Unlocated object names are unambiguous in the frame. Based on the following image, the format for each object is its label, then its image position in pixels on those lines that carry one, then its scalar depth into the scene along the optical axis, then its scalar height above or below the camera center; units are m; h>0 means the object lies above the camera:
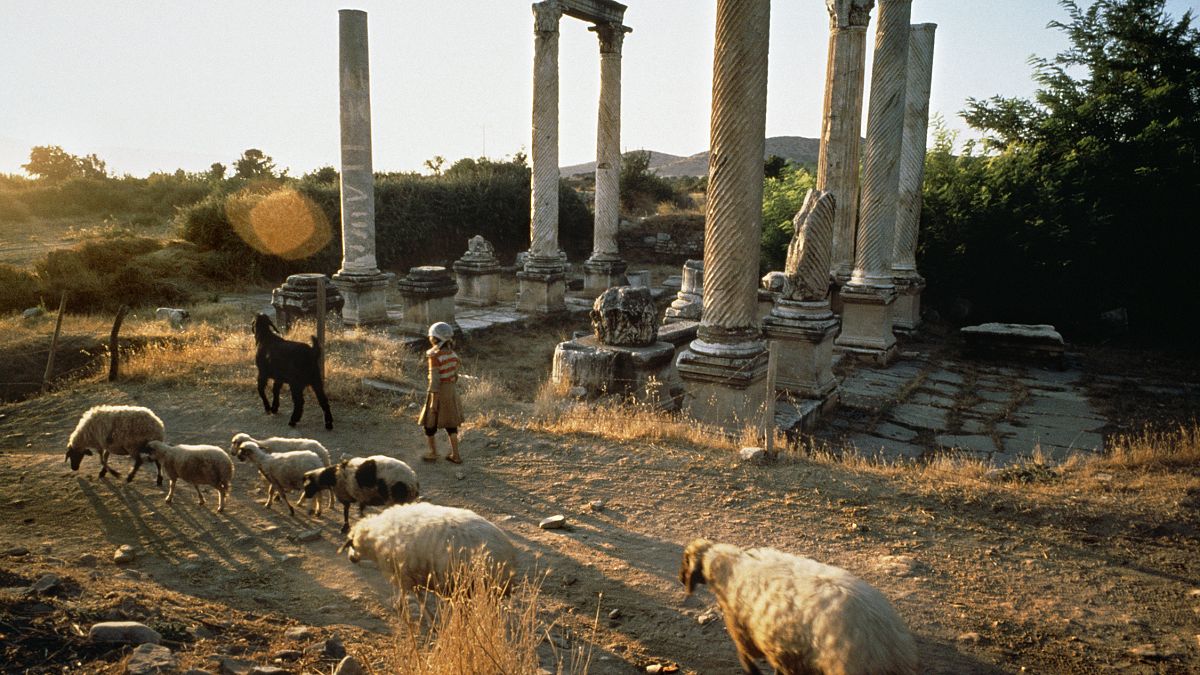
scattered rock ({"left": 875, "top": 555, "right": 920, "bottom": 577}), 4.29 -1.79
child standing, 6.35 -1.27
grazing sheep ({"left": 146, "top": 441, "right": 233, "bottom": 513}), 5.41 -1.64
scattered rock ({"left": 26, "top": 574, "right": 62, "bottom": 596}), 3.46 -1.65
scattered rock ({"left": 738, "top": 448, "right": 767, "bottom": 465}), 6.27 -1.69
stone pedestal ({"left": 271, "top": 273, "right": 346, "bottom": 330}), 11.88 -0.89
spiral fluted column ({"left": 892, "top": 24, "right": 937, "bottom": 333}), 14.86 +1.86
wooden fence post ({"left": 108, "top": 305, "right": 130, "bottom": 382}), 9.32 -1.45
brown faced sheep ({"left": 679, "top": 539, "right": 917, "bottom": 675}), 2.77 -1.43
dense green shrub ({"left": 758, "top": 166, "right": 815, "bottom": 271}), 17.77 +0.98
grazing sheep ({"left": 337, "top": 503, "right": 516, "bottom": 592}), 3.58 -1.47
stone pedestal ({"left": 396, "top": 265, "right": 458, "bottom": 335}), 12.72 -0.86
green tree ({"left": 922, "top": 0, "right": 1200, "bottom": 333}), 15.03 +1.41
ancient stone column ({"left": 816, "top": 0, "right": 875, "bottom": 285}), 12.81 +2.80
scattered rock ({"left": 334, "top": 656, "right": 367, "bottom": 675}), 2.90 -1.66
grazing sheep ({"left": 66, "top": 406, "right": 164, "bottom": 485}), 5.87 -1.53
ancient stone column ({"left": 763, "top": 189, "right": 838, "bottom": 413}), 9.34 -0.73
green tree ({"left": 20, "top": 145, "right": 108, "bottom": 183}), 37.44 +3.75
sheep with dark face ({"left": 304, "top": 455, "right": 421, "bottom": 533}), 4.92 -1.58
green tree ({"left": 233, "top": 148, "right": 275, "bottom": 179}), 33.47 +3.63
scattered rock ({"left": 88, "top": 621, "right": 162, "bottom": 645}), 3.03 -1.61
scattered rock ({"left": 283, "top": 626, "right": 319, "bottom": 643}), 3.35 -1.77
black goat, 7.36 -1.20
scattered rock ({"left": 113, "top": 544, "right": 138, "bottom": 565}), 4.39 -1.87
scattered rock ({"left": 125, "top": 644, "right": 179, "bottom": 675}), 2.79 -1.61
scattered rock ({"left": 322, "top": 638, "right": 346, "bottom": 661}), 3.17 -1.74
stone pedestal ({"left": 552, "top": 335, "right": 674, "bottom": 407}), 8.97 -1.44
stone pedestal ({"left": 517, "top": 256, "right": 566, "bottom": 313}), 15.67 -0.77
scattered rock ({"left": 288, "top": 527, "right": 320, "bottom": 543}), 4.84 -1.91
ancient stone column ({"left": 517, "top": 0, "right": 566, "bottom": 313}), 15.56 +1.50
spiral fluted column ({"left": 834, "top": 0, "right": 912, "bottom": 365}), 12.50 +0.98
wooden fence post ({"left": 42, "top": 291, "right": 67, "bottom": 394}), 9.36 -1.67
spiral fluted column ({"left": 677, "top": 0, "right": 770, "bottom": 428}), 7.70 +0.23
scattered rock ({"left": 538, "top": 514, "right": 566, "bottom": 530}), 5.02 -1.84
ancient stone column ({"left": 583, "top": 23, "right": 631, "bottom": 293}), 17.14 +1.92
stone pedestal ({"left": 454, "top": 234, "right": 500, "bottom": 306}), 16.91 -0.60
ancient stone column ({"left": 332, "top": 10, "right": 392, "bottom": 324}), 12.29 +0.97
